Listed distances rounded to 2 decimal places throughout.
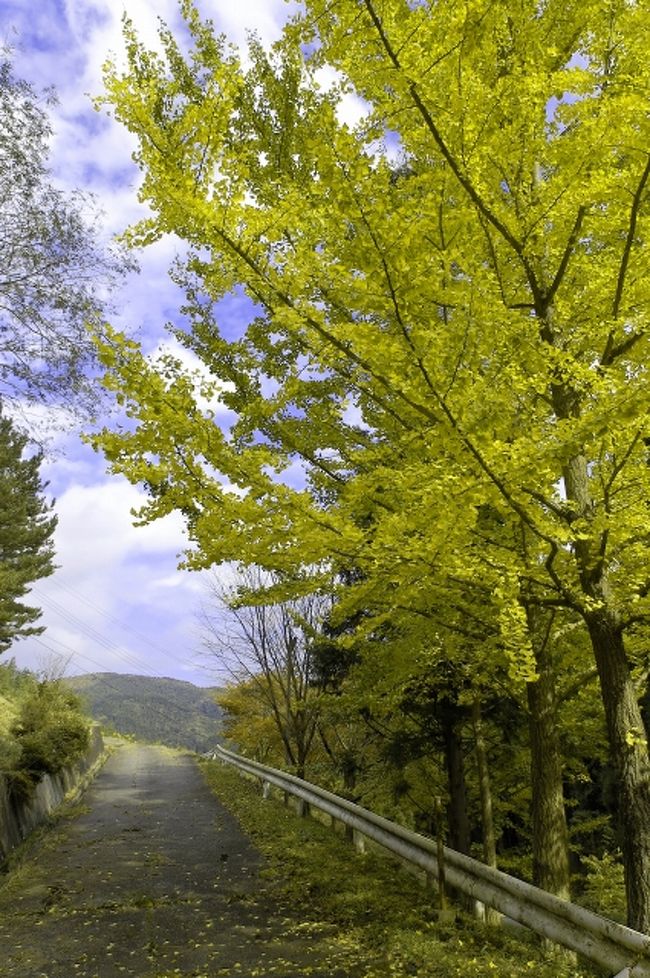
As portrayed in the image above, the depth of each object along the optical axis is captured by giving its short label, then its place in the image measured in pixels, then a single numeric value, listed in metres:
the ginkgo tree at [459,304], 3.35
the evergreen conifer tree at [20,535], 22.69
